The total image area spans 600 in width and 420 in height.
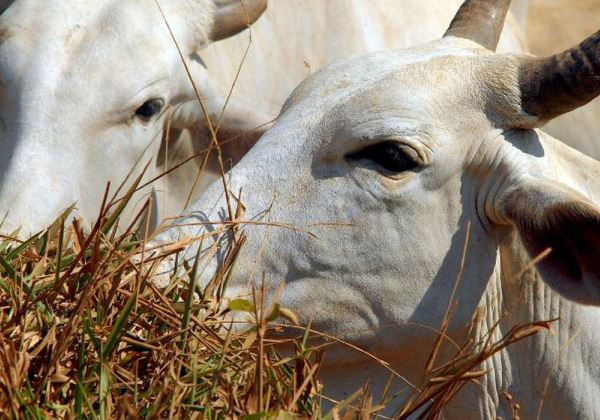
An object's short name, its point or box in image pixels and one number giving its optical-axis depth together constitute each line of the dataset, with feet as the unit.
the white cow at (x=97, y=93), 30.01
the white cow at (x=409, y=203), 22.11
